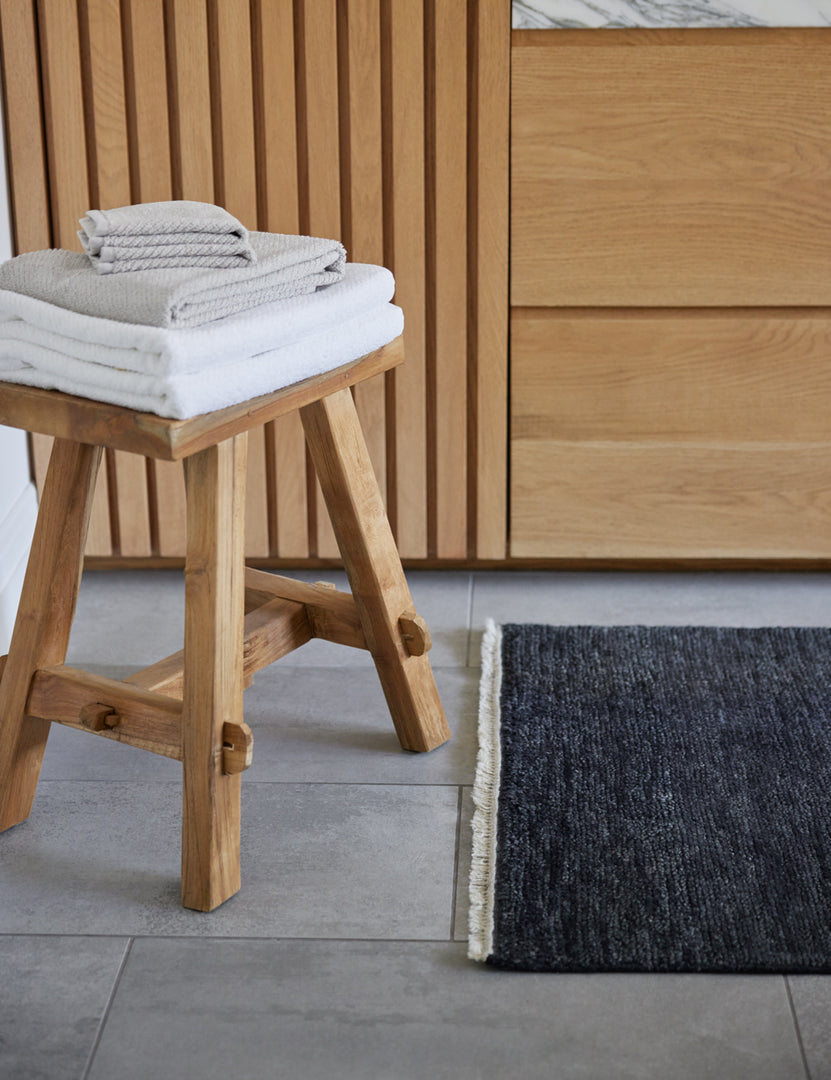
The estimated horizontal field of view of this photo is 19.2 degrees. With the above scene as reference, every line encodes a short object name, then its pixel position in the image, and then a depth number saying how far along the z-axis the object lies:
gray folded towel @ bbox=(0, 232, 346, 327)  2.21
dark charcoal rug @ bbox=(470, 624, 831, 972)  2.29
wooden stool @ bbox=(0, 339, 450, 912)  2.28
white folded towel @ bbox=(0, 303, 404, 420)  2.19
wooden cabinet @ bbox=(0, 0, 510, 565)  2.83
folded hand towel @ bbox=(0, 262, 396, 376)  2.19
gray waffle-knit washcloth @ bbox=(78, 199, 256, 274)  2.26
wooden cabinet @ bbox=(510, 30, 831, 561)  2.82
